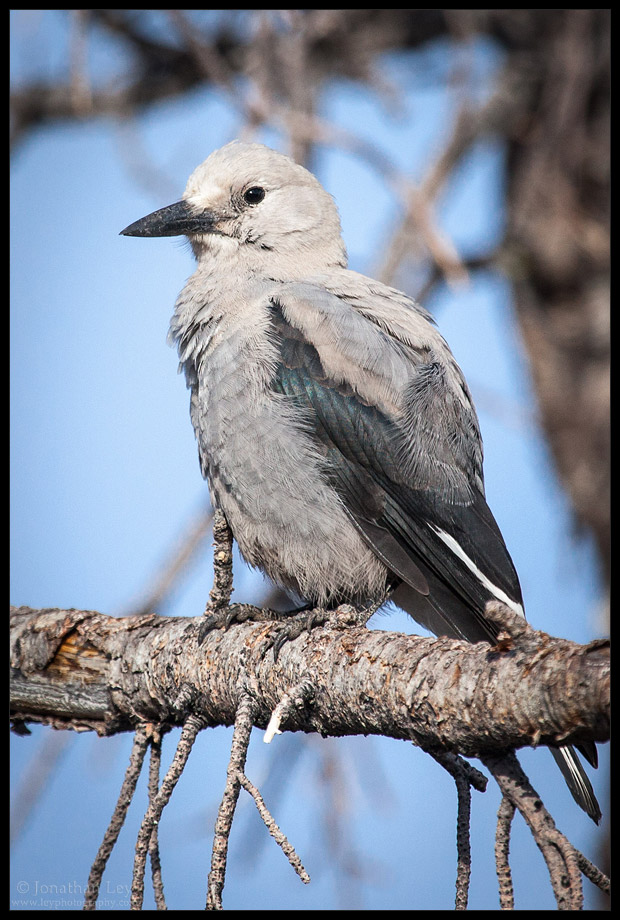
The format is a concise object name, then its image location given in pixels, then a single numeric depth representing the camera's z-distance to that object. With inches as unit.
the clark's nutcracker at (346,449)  253.0
